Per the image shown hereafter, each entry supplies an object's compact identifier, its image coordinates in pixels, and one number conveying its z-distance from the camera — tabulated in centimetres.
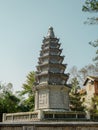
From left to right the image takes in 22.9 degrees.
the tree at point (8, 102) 4153
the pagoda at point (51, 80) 3347
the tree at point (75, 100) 3893
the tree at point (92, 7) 1588
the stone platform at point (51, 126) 823
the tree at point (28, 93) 4506
